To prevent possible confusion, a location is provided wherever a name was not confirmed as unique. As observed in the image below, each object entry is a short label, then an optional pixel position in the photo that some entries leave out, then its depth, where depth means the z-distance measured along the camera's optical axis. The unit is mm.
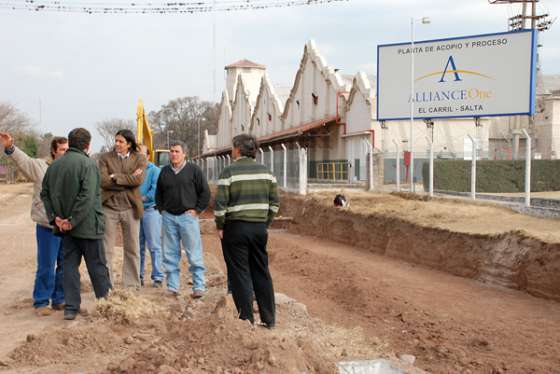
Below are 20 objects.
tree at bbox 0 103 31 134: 59228
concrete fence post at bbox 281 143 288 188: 26684
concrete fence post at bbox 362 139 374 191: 24264
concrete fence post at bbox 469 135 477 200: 16562
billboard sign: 20672
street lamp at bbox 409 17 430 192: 23062
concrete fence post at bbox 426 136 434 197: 18548
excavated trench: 10492
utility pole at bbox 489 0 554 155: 36781
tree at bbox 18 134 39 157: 56144
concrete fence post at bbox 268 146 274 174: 28875
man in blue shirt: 8609
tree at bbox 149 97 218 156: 94625
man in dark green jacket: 6508
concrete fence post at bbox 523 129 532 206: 13828
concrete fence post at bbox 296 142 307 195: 24641
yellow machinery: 17328
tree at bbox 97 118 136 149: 90000
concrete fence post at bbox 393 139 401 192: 21641
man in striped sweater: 6008
